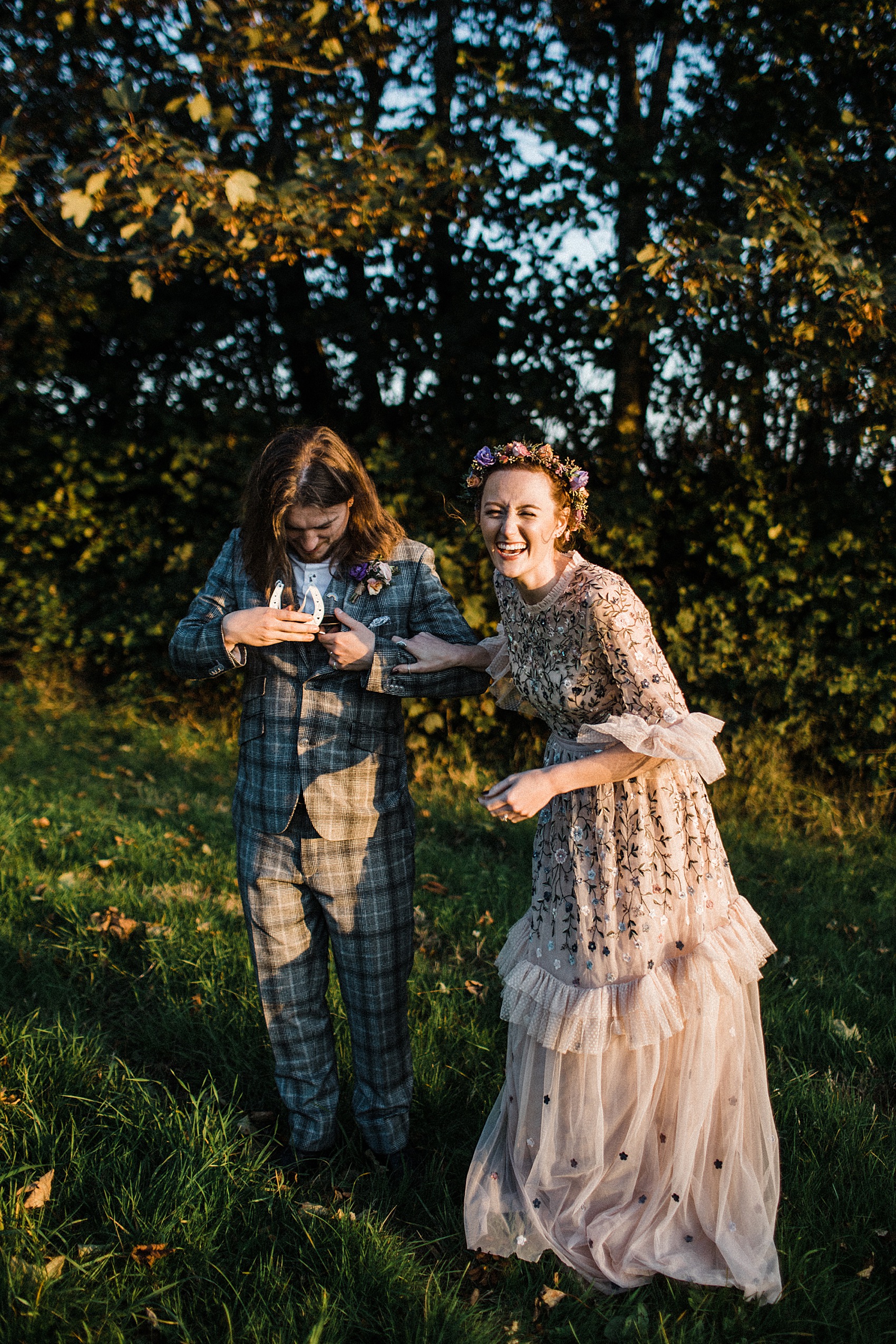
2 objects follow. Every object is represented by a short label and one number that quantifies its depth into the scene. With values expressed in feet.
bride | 6.86
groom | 7.54
